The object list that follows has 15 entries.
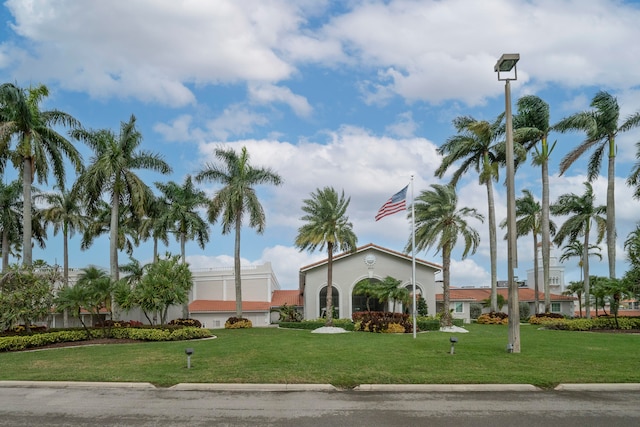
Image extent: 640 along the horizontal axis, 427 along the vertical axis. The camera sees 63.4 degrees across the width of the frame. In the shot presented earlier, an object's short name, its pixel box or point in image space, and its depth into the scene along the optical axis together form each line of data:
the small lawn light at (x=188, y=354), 14.60
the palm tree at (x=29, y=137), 27.27
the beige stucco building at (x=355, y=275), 44.44
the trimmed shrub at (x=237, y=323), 39.50
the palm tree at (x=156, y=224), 40.98
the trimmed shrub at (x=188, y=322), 37.55
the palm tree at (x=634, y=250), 30.91
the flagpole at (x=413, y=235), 27.78
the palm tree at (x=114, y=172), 31.95
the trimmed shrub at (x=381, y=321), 31.84
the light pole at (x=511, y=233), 17.38
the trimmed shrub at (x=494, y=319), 39.94
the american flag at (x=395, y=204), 27.84
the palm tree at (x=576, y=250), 54.25
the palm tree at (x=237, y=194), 38.97
